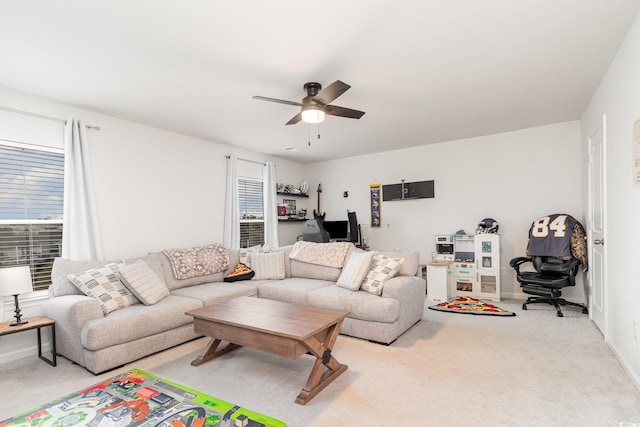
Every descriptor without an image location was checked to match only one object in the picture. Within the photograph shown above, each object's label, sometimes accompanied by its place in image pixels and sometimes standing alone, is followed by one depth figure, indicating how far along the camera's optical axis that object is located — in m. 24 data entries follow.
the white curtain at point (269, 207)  5.98
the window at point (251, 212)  5.69
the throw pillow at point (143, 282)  3.17
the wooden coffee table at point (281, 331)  2.24
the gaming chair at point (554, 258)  4.00
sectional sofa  2.69
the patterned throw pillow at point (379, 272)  3.46
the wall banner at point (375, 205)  6.21
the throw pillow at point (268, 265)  4.45
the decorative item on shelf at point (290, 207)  6.55
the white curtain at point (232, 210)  5.19
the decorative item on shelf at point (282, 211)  6.36
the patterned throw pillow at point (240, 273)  4.29
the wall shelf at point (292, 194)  6.39
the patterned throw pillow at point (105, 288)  2.94
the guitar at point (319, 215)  6.74
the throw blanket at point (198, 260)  3.93
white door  3.13
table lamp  2.67
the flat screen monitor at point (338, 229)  6.38
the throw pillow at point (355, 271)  3.60
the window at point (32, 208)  3.13
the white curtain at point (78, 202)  3.44
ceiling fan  2.80
